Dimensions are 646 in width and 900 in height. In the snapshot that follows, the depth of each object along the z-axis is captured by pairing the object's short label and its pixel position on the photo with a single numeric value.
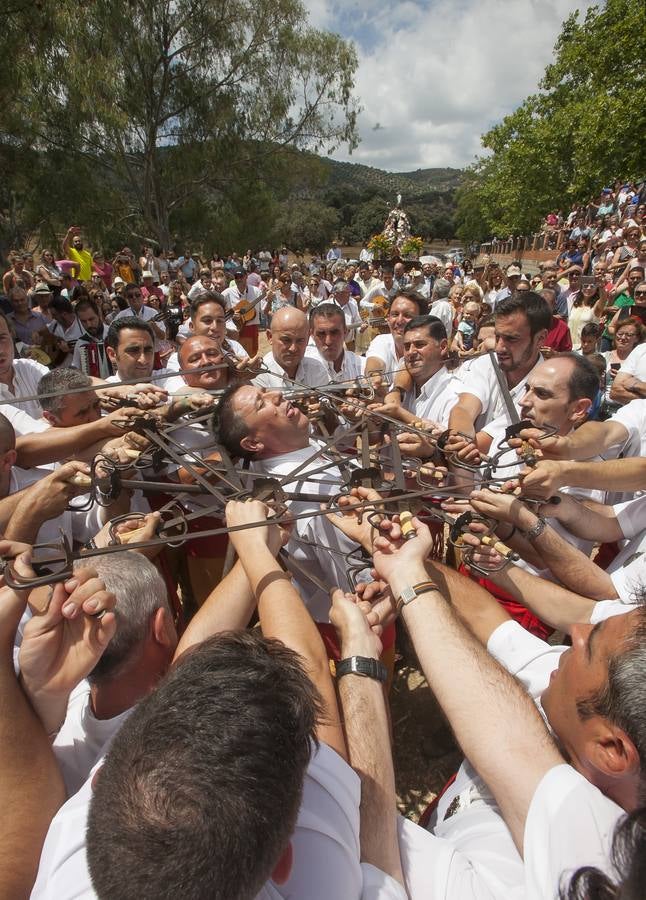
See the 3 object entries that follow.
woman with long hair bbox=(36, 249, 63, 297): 9.42
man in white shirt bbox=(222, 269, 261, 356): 10.20
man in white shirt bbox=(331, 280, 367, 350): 9.36
